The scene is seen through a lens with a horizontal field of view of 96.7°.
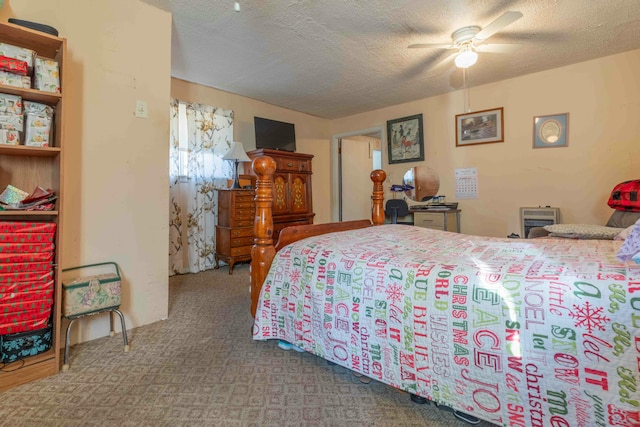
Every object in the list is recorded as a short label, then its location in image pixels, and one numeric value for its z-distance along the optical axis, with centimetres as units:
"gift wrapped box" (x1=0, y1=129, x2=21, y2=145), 142
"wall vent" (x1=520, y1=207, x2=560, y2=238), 317
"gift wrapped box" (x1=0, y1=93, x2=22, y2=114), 143
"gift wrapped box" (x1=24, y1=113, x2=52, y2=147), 151
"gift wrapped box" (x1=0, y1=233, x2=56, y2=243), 141
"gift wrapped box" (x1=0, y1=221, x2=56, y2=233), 142
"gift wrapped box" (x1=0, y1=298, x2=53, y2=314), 140
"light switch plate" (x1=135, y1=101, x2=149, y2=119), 207
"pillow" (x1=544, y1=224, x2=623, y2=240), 220
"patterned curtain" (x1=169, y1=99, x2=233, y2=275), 352
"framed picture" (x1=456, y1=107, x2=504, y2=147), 365
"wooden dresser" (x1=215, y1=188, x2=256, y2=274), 355
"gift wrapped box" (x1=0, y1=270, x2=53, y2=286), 140
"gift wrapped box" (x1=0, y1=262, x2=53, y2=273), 141
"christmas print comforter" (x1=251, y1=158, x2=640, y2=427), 86
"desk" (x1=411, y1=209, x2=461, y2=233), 369
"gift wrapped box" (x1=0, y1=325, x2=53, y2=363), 145
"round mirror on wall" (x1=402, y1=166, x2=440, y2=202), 425
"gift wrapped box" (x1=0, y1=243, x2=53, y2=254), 141
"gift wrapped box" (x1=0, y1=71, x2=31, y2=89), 141
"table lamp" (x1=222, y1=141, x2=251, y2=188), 370
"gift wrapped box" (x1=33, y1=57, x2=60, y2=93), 150
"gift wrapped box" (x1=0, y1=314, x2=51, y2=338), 140
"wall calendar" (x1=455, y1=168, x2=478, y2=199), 387
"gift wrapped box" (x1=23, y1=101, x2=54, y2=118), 152
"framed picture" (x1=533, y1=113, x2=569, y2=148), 322
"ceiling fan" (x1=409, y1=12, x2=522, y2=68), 239
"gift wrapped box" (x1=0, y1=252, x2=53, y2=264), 141
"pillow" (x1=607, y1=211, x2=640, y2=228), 243
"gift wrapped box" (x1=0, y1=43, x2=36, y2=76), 141
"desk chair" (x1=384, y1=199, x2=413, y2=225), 430
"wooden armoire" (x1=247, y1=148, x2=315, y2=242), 398
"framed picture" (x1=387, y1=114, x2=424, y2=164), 432
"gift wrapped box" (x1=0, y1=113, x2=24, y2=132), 143
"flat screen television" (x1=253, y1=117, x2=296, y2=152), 404
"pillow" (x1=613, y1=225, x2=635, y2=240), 169
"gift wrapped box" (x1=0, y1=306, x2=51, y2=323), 140
